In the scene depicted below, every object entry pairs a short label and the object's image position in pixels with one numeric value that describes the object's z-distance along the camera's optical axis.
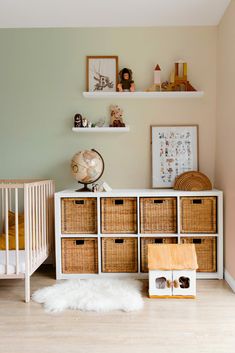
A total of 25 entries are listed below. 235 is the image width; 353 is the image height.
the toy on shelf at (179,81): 3.27
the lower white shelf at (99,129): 3.25
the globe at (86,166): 3.04
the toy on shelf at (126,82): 3.28
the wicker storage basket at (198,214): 3.00
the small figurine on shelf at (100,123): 3.37
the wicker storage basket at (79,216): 3.03
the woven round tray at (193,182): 3.08
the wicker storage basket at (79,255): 3.03
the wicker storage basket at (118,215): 3.01
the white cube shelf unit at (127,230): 3.00
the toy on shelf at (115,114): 3.35
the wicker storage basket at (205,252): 3.02
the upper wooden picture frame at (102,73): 3.36
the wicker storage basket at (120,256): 3.02
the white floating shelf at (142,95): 3.25
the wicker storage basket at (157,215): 3.01
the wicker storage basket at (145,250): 3.02
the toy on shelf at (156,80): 3.29
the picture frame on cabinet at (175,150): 3.36
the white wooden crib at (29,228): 2.51
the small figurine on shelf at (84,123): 3.28
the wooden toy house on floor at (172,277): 2.59
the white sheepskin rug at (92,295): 2.37
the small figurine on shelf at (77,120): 3.27
